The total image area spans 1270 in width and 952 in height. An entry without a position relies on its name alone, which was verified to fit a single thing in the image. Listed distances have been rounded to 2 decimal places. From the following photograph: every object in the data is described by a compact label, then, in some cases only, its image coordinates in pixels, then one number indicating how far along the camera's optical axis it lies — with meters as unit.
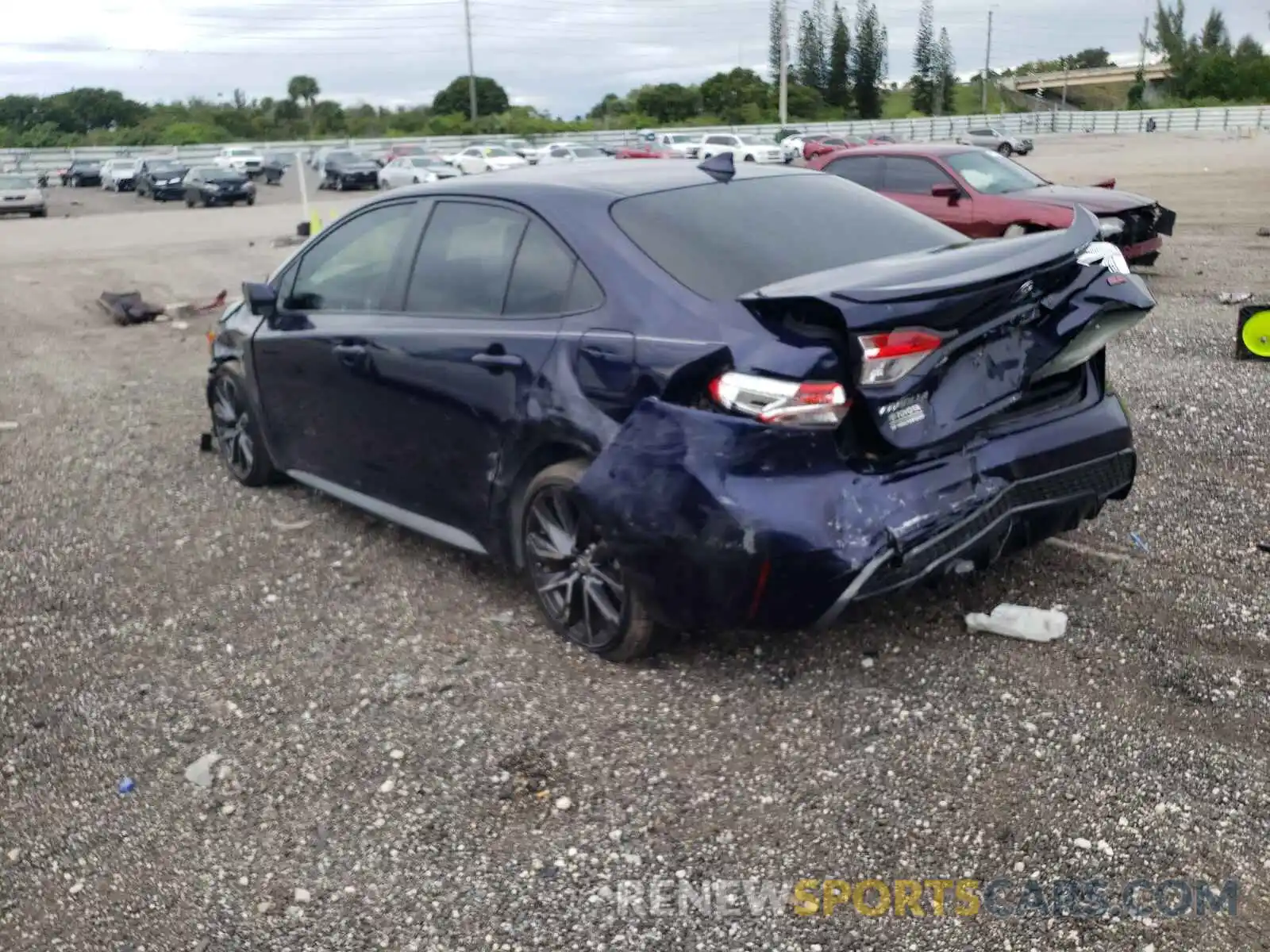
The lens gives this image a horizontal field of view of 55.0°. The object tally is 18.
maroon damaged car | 12.09
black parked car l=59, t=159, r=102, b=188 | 53.53
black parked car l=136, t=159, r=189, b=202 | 42.18
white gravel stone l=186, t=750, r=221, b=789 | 3.59
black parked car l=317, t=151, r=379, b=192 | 44.16
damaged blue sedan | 3.50
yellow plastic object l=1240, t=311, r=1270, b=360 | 7.98
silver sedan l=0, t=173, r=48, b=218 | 35.75
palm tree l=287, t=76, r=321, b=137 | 91.56
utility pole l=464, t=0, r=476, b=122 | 77.50
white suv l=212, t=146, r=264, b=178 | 51.72
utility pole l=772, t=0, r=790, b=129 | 67.62
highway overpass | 133.62
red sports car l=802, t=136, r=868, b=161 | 42.94
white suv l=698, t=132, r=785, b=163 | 46.38
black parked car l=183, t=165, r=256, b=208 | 38.03
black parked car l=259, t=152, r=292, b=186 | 51.28
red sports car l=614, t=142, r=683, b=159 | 39.56
